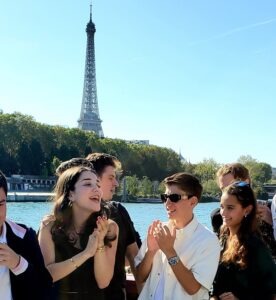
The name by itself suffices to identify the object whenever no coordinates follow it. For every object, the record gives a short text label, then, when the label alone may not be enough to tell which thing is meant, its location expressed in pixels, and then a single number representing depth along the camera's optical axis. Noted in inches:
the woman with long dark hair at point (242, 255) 106.8
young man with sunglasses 100.0
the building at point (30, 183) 2065.7
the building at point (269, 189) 2246.6
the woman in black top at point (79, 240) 97.5
